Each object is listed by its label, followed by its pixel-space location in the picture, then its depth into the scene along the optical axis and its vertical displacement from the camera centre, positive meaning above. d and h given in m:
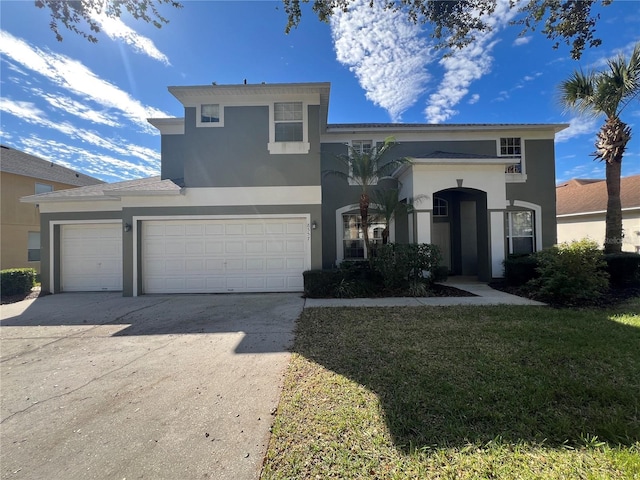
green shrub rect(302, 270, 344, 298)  8.45 -1.25
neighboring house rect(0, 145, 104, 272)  14.41 +2.17
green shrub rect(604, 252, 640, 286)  8.55 -0.95
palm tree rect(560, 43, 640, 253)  9.21 +4.69
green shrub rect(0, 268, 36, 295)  9.31 -1.18
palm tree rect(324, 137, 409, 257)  9.17 +2.47
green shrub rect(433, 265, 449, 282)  8.90 -1.11
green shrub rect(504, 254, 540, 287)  8.94 -1.02
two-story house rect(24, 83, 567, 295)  9.11 +1.18
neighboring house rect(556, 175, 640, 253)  15.55 +1.59
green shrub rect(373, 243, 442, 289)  8.43 -0.67
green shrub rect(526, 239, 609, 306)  6.83 -0.94
